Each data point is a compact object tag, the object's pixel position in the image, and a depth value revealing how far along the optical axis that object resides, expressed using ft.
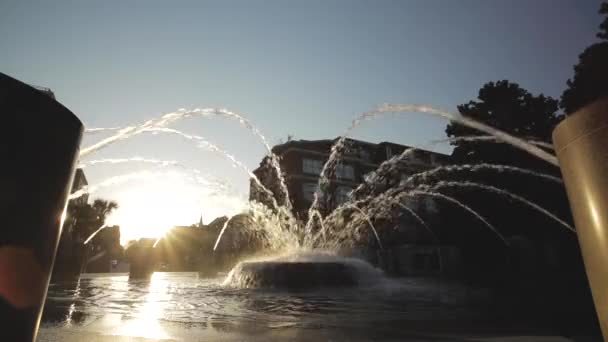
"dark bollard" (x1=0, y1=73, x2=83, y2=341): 3.06
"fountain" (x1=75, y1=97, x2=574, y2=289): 23.10
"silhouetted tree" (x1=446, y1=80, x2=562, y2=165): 52.70
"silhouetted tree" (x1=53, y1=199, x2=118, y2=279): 78.59
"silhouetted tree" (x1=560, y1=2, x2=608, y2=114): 39.17
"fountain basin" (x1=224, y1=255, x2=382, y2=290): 22.72
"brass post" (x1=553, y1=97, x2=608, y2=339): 3.85
